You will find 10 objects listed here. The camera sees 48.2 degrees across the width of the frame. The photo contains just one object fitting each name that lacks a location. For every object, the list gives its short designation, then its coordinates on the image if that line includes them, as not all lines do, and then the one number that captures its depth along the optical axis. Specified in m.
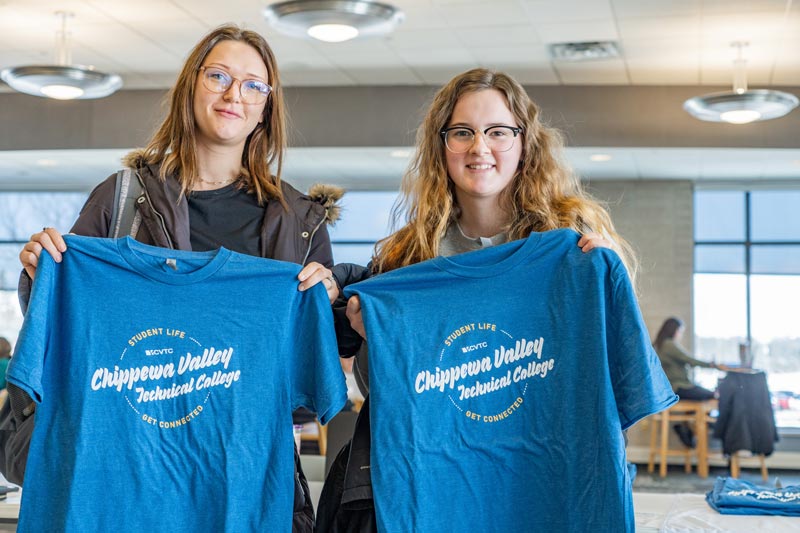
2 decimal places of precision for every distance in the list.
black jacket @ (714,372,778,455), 8.20
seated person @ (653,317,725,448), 8.79
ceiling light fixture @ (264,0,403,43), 4.93
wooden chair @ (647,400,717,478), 8.75
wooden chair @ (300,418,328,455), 6.88
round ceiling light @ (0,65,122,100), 6.29
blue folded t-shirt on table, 2.67
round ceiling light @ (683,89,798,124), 6.36
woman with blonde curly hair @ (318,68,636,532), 2.05
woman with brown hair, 2.09
